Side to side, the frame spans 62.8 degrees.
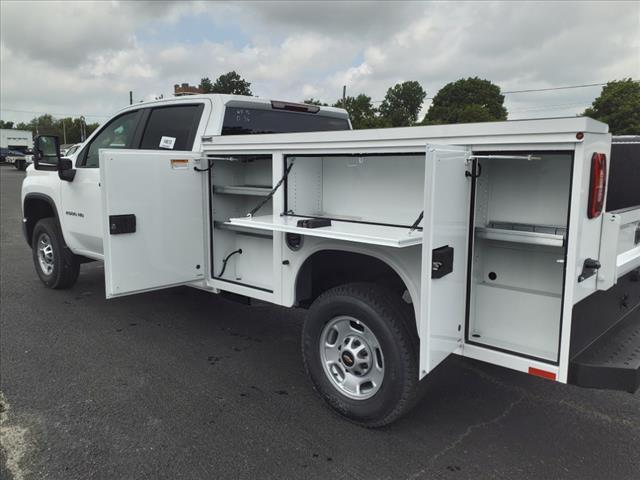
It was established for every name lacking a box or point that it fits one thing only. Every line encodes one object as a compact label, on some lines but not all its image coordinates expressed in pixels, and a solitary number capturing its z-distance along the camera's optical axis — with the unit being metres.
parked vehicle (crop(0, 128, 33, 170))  45.91
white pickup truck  2.63
